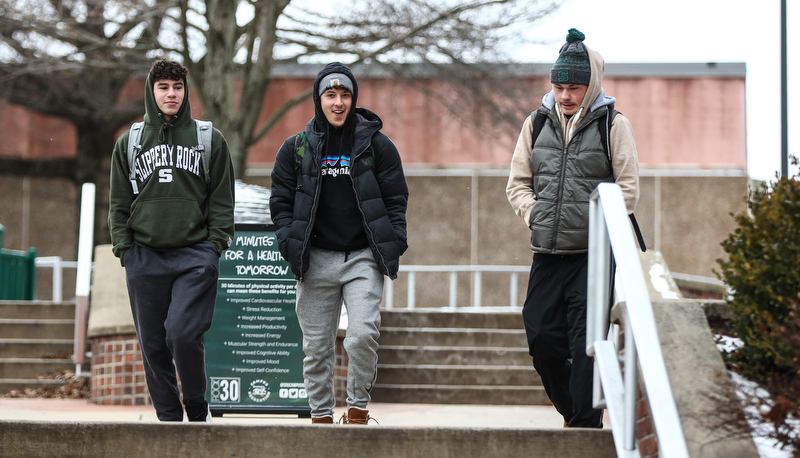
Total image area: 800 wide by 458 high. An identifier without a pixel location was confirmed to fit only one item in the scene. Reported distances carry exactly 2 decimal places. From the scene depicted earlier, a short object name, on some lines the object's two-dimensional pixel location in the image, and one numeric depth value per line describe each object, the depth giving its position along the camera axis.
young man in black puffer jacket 9.50
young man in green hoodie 9.10
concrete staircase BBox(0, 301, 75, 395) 18.14
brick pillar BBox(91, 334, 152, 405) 15.97
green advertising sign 13.16
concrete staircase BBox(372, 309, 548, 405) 17.12
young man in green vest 8.98
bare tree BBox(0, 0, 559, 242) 24.67
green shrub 8.37
